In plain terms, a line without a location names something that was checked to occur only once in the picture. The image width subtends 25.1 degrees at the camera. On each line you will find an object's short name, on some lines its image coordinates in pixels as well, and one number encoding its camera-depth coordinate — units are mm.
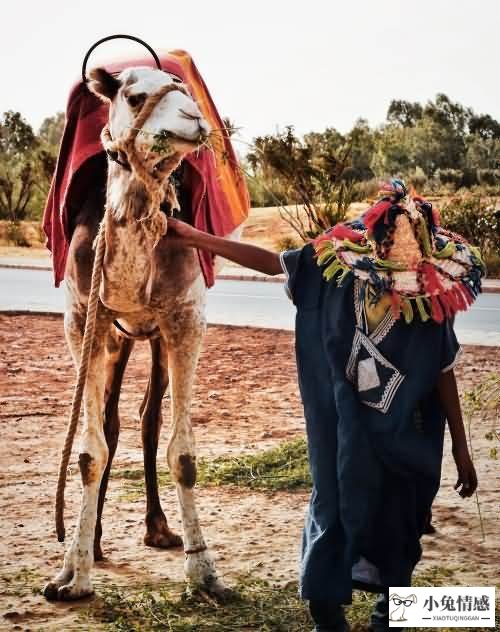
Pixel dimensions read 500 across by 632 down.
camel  4185
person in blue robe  3871
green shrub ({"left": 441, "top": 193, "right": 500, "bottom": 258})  21062
